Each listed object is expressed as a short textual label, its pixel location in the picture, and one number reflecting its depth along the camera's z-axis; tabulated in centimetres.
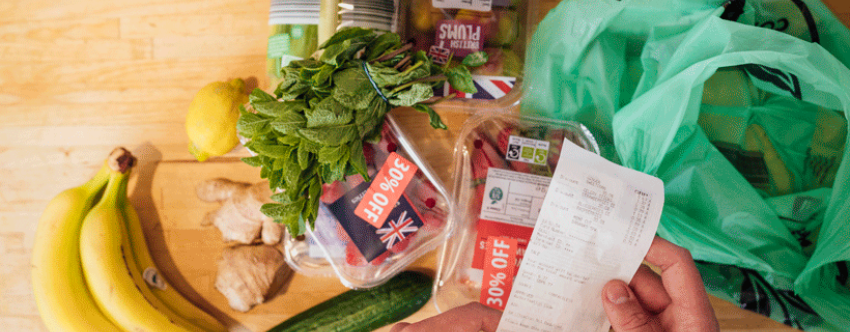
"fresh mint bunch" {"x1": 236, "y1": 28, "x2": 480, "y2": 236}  58
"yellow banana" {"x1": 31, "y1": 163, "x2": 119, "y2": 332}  72
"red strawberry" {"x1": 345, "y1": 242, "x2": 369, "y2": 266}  75
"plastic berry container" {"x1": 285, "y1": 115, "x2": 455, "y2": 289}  72
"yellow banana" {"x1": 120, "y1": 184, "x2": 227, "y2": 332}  81
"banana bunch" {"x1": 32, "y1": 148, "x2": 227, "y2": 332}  73
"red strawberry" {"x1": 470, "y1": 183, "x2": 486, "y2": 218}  71
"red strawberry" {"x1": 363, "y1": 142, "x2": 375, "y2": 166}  71
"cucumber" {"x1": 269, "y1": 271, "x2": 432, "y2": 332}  76
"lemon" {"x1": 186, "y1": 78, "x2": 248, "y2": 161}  73
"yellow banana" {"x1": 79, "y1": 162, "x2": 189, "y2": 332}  73
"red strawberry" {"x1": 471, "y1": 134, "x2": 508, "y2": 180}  71
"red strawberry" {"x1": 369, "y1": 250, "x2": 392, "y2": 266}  75
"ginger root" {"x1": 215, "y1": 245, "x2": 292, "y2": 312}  77
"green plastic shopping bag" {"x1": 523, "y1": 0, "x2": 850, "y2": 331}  61
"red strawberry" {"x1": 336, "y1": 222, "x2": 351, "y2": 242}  75
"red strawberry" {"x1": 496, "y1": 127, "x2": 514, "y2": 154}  71
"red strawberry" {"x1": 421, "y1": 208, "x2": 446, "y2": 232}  74
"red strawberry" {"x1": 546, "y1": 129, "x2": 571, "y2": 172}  71
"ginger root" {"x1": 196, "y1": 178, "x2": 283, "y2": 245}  78
